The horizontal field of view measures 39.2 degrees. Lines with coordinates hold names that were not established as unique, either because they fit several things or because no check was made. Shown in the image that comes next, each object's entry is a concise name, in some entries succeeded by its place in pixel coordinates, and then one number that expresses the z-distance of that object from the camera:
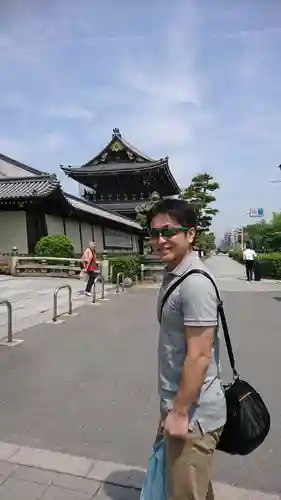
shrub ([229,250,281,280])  20.80
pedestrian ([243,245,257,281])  18.69
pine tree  37.12
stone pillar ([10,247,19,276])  19.59
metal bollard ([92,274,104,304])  11.34
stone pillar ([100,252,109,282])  17.25
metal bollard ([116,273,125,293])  14.72
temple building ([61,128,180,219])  33.53
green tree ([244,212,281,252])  52.25
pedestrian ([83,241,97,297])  12.41
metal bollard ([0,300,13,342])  6.39
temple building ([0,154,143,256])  20.00
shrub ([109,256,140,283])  17.20
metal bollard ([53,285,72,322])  8.03
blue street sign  32.38
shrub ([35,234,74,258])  19.25
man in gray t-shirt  1.76
